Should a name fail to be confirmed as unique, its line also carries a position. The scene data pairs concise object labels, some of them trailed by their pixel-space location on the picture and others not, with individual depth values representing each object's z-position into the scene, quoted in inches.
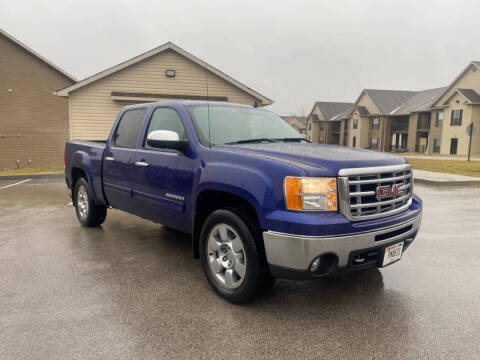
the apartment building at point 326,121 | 2647.6
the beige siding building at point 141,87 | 660.1
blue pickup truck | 117.0
